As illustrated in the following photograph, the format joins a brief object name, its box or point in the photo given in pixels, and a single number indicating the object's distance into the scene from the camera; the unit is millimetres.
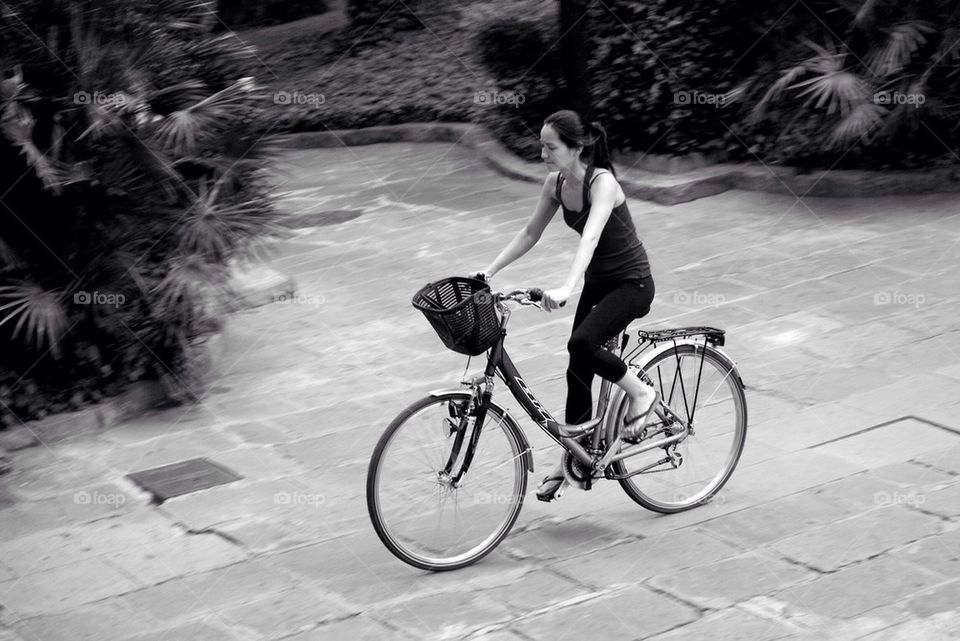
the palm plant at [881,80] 9727
